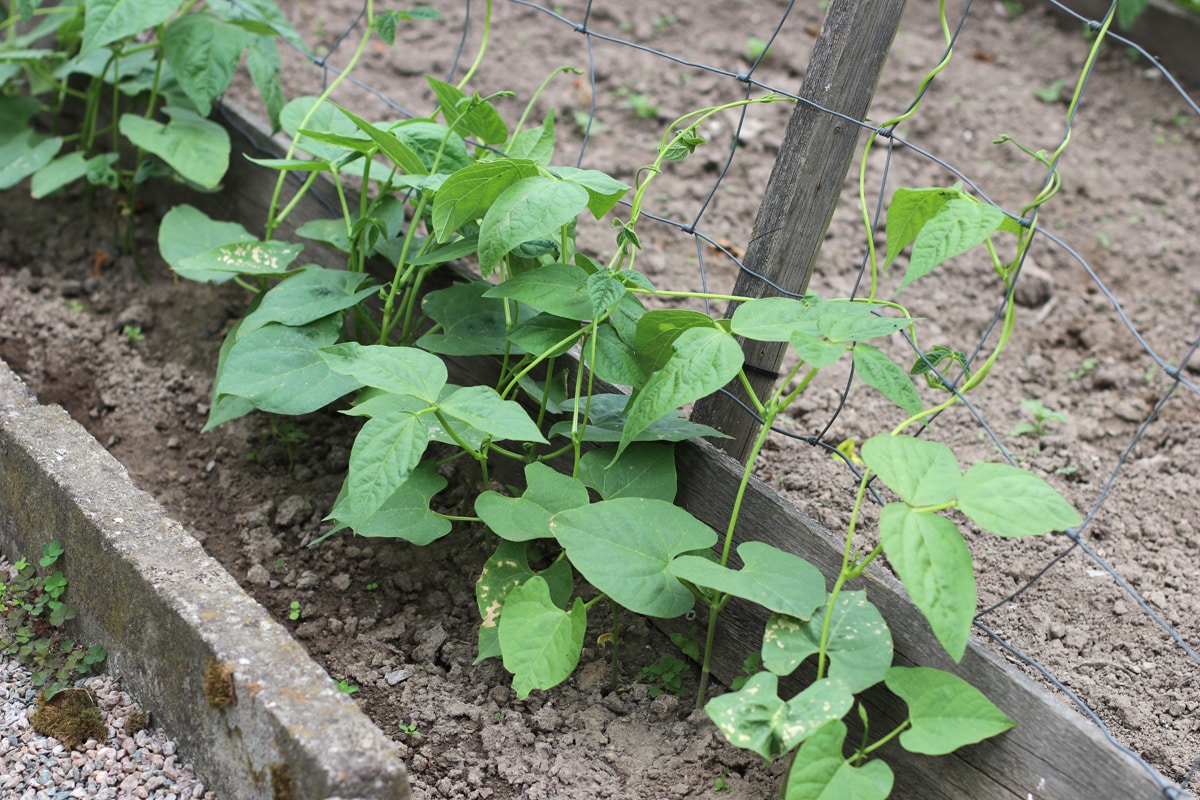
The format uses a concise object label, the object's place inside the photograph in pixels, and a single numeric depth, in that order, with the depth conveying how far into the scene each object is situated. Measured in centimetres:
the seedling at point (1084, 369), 228
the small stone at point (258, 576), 198
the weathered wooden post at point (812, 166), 187
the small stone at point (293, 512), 204
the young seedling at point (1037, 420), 219
